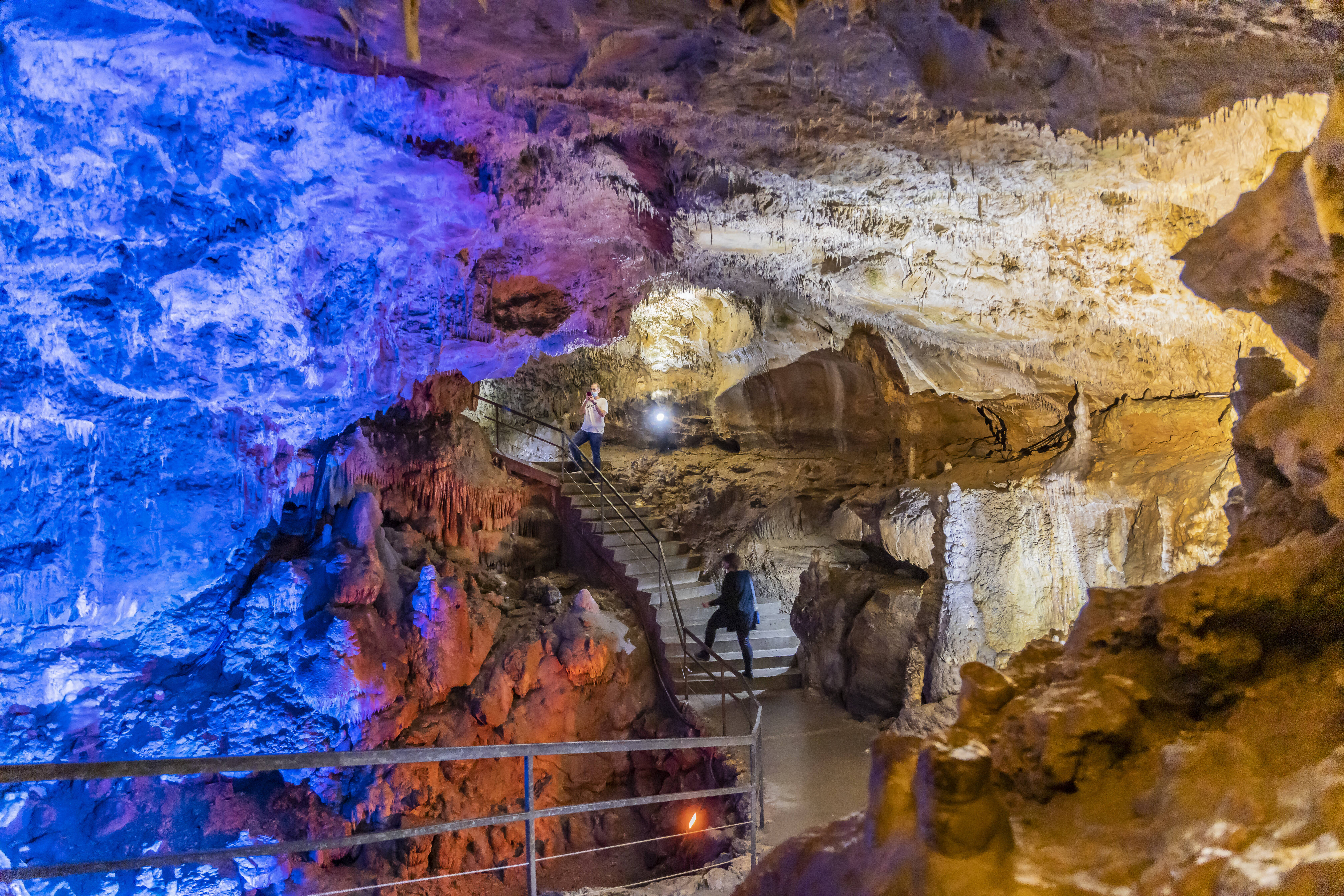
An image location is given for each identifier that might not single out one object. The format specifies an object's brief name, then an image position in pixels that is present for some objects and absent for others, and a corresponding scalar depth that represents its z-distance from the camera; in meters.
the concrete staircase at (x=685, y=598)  9.26
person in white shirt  11.83
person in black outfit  8.54
